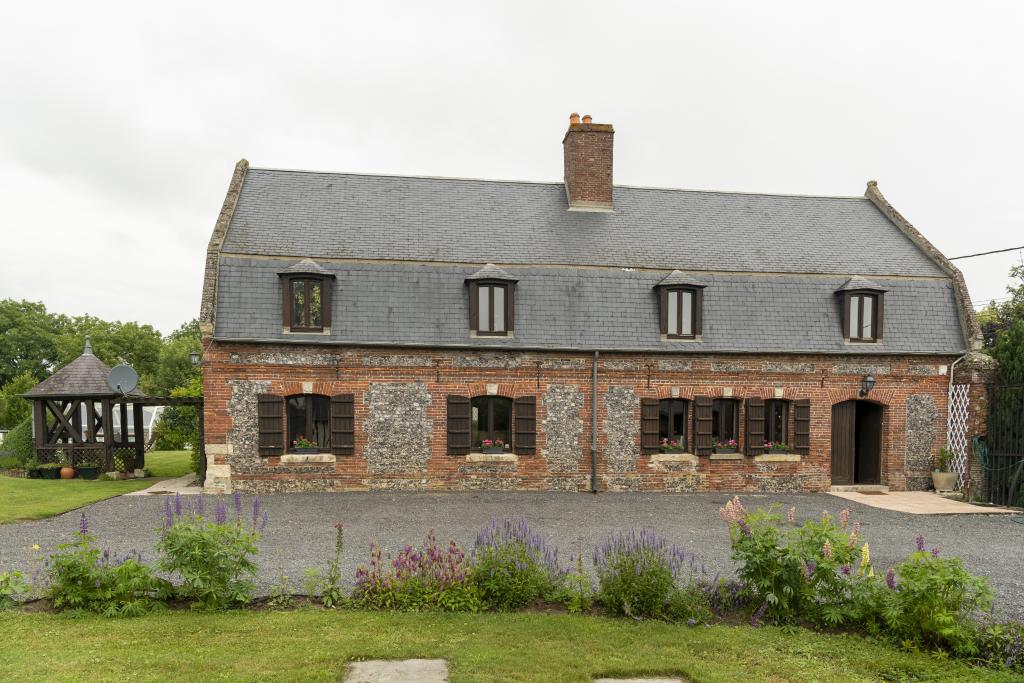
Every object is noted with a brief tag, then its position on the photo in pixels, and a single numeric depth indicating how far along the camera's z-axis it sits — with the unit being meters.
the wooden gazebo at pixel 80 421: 18.20
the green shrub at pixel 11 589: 6.43
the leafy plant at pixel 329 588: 6.71
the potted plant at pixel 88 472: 17.98
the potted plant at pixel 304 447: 15.36
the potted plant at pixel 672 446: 16.20
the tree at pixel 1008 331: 15.01
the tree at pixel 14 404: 28.48
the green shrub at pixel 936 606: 5.61
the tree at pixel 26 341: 52.62
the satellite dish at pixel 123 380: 17.69
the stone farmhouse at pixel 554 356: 15.31
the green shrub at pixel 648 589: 6.45
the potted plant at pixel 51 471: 17.94
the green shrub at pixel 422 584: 6.63
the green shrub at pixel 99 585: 6.36
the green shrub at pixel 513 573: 6.66
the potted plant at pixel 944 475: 16.16
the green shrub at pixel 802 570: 6.24
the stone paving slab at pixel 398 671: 5.01
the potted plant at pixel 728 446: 16.42
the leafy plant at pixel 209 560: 6.31
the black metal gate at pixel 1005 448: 14.27
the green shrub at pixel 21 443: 20.05
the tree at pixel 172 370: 50.22
